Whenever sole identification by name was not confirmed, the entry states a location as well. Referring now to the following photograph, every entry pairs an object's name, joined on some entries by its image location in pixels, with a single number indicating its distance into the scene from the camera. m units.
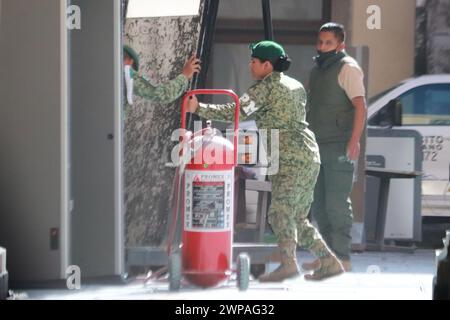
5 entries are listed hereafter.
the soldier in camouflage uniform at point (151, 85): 18.36
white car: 24.00
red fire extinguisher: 16.48
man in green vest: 19.05
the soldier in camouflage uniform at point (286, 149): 17.27
